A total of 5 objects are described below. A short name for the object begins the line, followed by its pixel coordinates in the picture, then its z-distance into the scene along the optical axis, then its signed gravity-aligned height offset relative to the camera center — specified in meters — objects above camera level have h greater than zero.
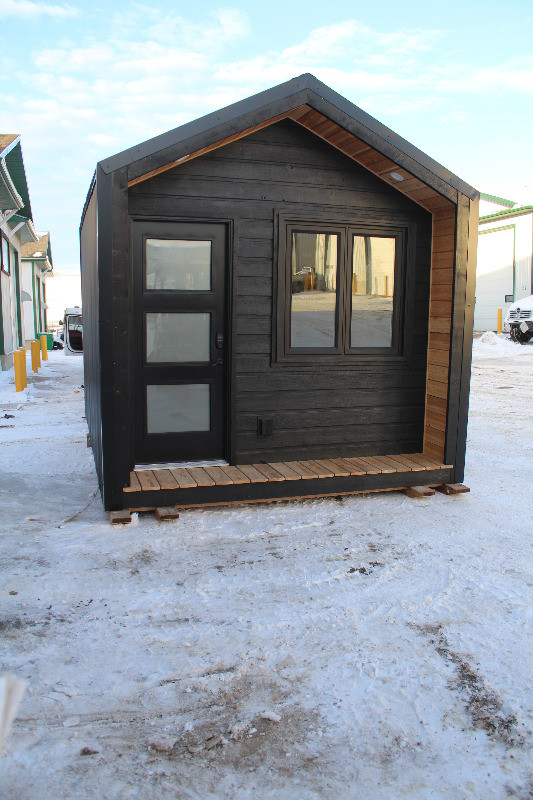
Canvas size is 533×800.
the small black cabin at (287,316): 4.68 +0.06
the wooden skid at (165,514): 4.51 -1.37
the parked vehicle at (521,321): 21.14 +0.18
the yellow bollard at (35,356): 15.77 -0.87
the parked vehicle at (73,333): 22.84 -0.43
